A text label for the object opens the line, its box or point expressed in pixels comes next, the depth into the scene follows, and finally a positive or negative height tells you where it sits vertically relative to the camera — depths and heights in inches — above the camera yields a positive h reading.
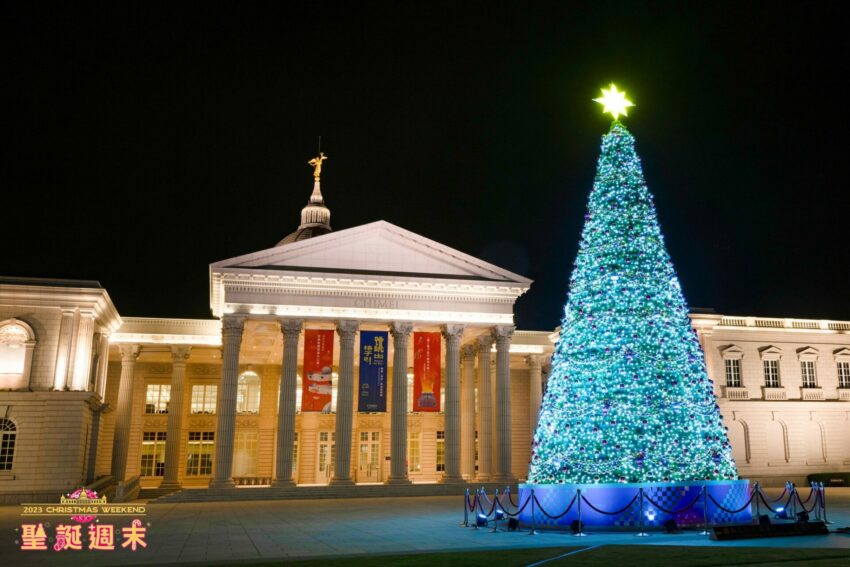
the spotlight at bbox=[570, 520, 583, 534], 673.6 -76.2
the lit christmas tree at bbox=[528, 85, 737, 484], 704.4 +73.4
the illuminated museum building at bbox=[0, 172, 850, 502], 1336.1 +142.3
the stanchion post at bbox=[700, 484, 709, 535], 691.9 -60.9
